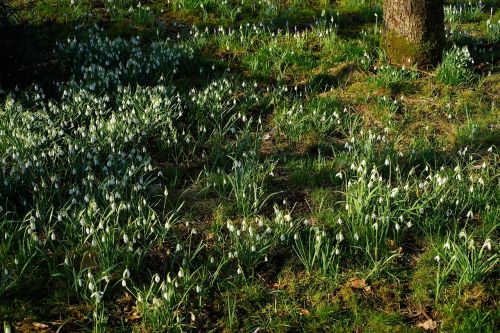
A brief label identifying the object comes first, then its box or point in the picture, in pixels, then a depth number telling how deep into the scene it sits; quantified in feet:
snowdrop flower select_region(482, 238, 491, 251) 12.72
